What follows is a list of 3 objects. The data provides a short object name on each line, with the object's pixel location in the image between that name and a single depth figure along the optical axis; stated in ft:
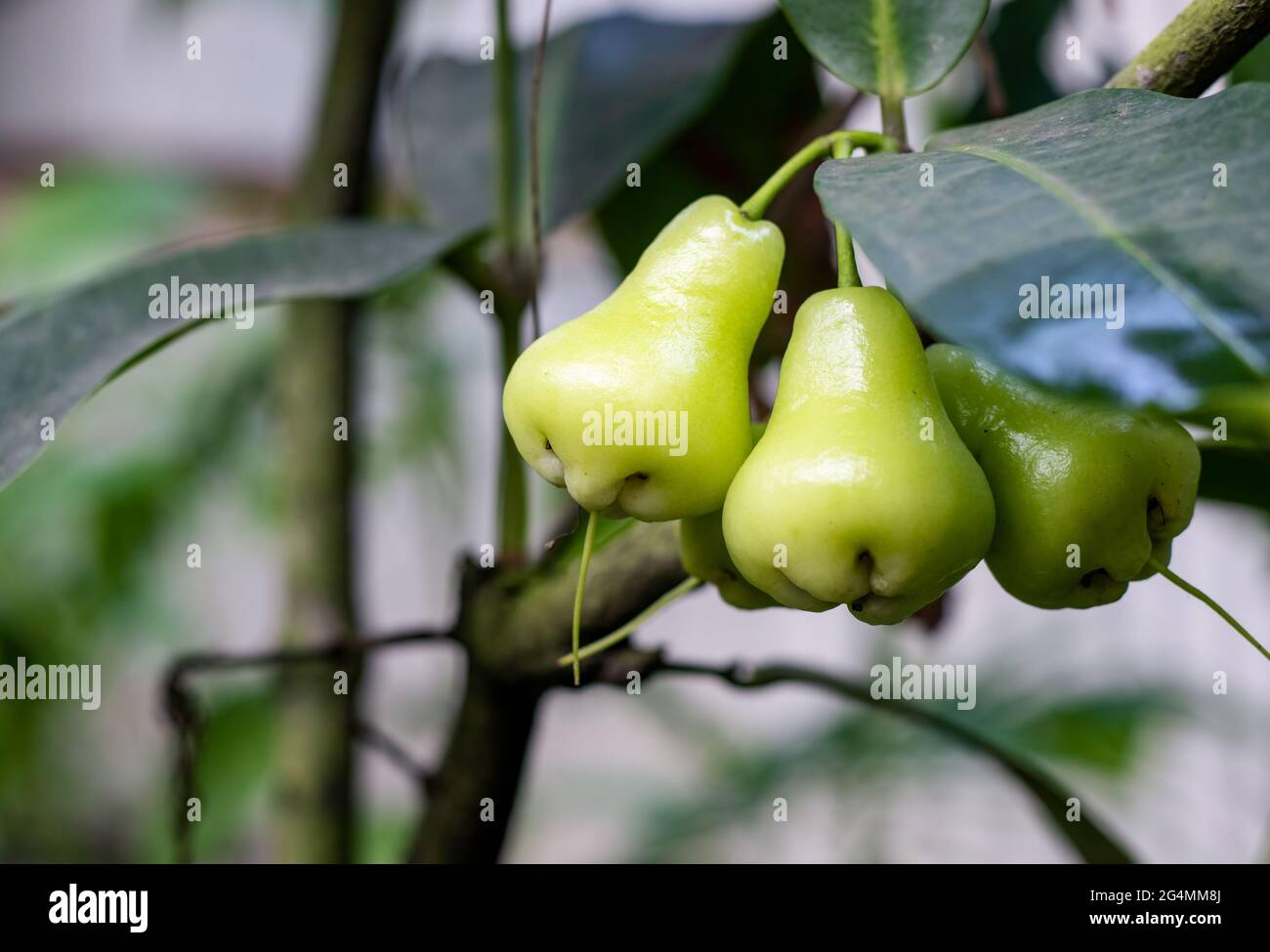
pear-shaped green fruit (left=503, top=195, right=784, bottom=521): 0.90
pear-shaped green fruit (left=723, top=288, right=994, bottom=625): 0.84
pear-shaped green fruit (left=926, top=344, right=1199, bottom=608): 0.91
